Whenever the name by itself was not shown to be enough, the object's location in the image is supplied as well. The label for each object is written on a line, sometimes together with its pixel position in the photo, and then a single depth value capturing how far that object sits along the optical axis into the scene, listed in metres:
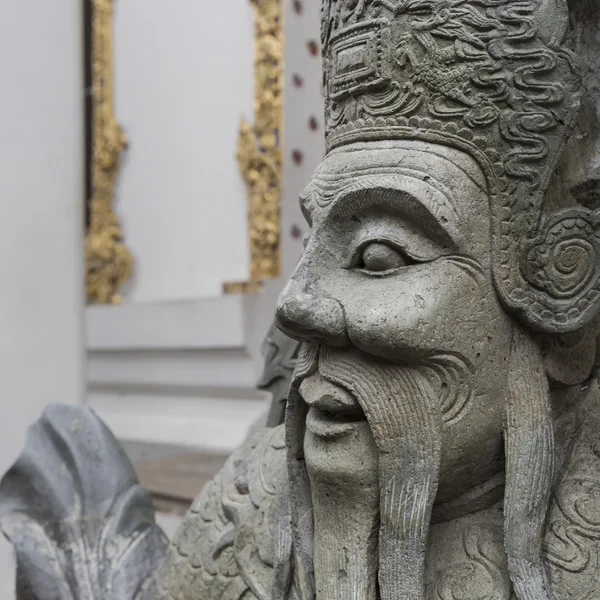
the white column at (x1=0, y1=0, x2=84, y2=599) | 1.92
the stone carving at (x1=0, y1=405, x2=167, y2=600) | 1.16
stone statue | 0.77
